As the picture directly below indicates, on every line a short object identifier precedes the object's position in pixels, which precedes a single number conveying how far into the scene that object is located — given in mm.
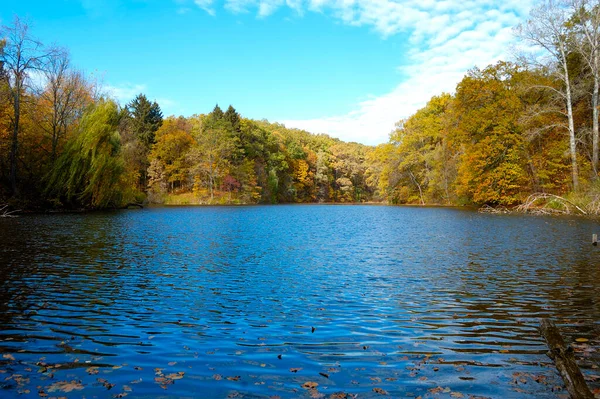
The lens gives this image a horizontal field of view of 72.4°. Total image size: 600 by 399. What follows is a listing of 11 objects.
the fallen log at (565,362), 4520
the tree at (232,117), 92500
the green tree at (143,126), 83256
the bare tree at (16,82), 38531
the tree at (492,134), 45875
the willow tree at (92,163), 41000
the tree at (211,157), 84312
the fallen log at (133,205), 54622
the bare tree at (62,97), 44094
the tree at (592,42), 35844
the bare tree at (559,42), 37384
